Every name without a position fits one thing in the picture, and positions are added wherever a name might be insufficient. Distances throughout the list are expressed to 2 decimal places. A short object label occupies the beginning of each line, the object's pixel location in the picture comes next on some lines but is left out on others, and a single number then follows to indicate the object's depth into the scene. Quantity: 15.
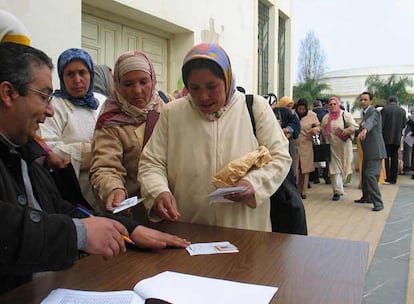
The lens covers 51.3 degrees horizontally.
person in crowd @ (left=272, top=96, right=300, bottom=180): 6.90
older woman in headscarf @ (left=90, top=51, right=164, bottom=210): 2.09
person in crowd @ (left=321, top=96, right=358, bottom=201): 7.35
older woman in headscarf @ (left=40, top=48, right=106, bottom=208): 2.38
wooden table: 1.21
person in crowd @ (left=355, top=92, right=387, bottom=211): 6.30
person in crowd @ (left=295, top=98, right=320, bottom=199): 7.42
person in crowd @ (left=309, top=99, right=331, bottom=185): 8.98
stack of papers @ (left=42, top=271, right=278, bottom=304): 1.13
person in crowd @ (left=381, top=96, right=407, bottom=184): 9.47
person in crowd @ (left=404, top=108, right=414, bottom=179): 10.91
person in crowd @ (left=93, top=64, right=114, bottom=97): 3.45
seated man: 1.04
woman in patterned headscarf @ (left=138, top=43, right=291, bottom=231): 1.84
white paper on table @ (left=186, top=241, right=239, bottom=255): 1.54
